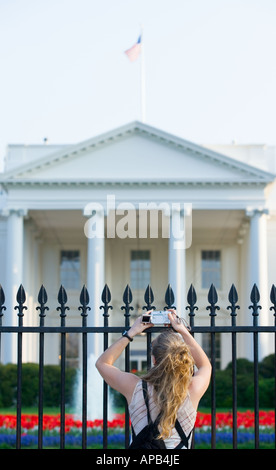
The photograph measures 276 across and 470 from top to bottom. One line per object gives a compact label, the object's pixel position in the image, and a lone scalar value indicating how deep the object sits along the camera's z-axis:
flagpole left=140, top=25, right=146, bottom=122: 36.50
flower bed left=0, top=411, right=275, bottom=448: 13.29
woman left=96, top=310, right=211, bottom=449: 3.88
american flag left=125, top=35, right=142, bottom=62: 34.28
